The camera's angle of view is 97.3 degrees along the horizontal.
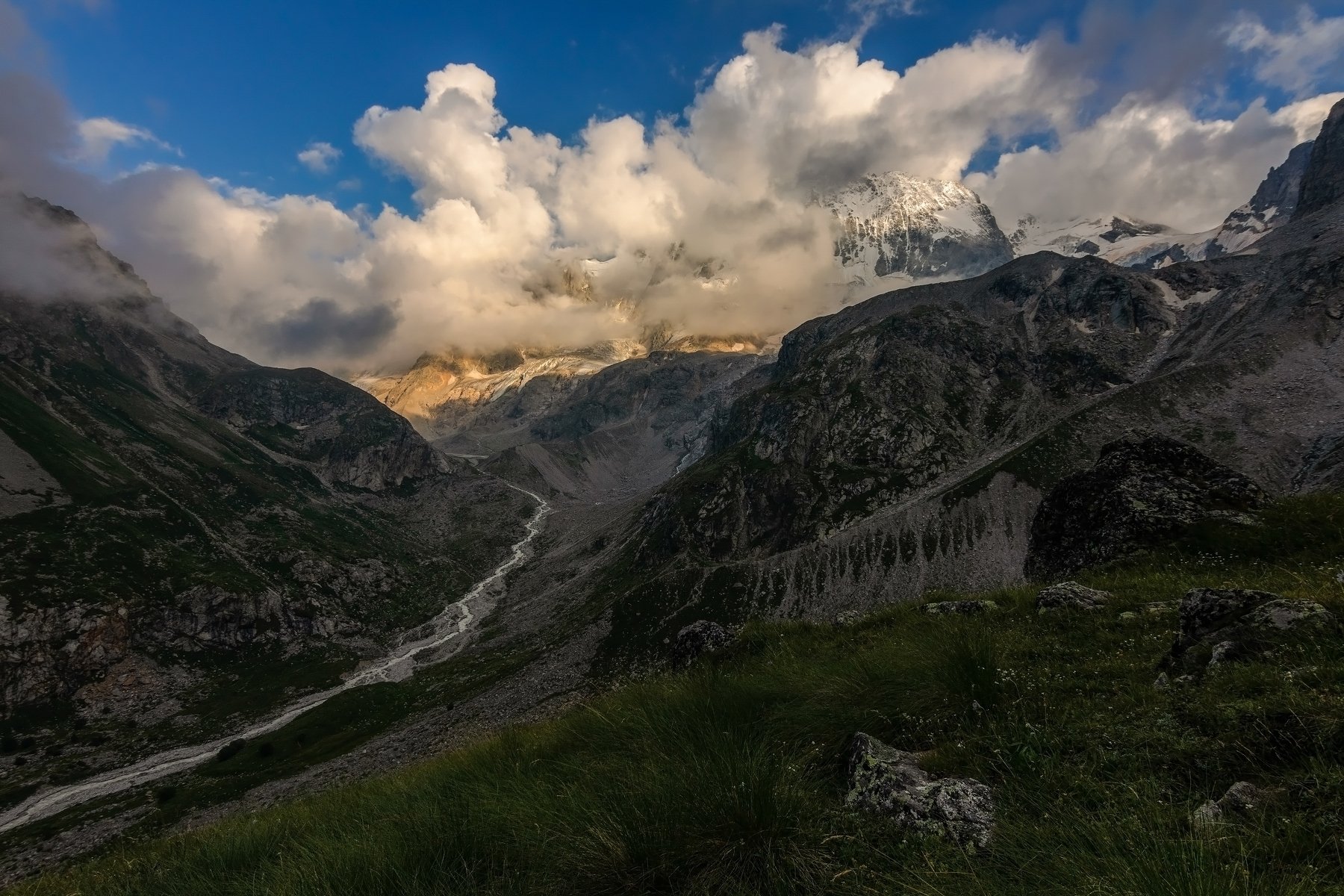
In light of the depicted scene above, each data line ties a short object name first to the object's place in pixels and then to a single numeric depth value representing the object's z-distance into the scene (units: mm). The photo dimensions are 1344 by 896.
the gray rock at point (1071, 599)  12902
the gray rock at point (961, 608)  14492
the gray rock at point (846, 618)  16903
